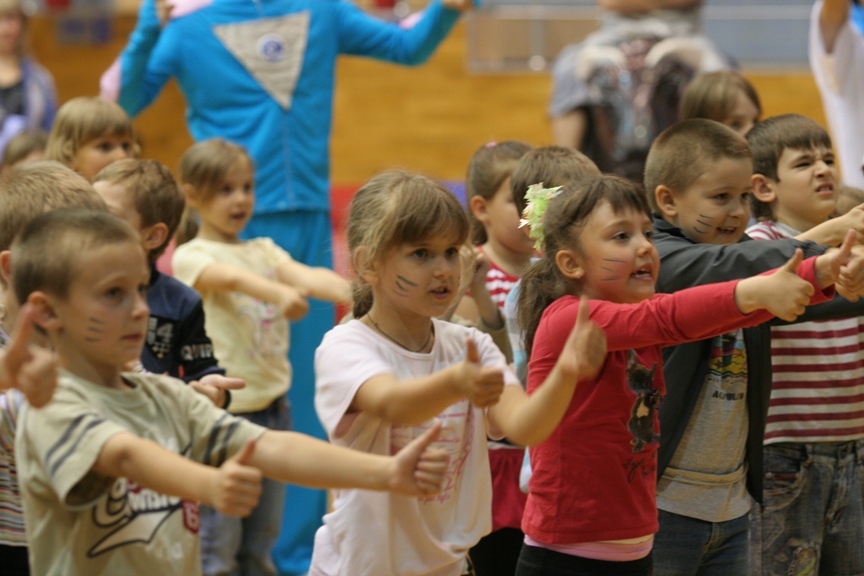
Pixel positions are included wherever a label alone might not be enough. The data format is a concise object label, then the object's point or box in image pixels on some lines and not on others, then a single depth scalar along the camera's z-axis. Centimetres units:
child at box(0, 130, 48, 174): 848
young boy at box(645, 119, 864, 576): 483
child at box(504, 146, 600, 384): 554
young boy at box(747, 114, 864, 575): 533
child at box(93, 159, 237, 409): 539
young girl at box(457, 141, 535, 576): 564
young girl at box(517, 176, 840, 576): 440
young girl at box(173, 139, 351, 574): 688
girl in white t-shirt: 411
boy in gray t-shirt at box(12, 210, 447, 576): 337
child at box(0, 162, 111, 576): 401
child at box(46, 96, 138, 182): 677
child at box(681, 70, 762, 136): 713
